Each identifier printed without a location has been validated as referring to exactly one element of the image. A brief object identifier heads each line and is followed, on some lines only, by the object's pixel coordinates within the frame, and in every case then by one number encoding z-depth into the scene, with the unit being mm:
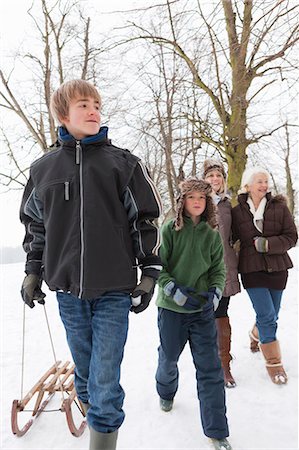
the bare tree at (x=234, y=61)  4551
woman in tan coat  3225
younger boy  2367
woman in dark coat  3174
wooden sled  2581
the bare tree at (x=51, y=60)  8727
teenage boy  1771
